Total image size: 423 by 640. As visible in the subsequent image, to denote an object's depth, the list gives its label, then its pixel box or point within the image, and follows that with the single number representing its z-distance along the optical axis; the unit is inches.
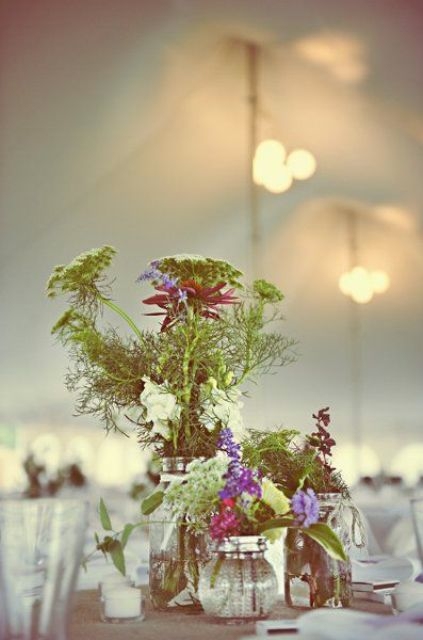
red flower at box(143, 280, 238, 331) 50.3
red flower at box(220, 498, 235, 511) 42.6
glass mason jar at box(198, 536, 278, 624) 42.8
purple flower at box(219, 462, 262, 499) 42.1
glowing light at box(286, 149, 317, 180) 197.0
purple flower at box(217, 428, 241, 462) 44.9
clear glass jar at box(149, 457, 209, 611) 47.3
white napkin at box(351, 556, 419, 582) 59.4
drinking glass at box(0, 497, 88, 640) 30.8
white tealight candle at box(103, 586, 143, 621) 45.2
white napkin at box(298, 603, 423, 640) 30.9
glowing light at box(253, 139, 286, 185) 202.4
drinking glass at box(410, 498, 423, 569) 34.1
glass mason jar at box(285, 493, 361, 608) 46.3
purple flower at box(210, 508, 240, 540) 42.6
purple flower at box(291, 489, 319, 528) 42.9
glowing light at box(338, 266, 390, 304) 274.1
